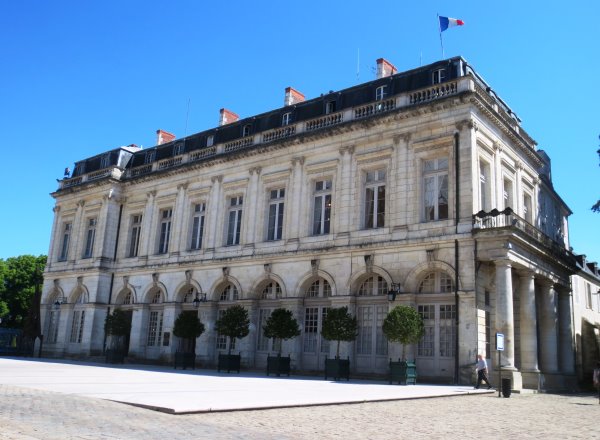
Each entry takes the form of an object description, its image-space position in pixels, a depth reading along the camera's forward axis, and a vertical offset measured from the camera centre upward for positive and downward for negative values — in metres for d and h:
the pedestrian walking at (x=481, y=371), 16.71 -0.38
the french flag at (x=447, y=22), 21.84 +12.37
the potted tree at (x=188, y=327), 24.09 +0.64
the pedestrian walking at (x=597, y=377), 17.85 -0.40
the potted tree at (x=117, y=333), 25.95 +0.23
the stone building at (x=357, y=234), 19.17 +4.50
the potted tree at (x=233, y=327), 21.80 +0.65
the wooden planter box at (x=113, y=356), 25.88 -0.78
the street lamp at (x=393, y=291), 19.38 +2.03
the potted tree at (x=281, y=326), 20.89 +0.76
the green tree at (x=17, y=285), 48.59 +3.97
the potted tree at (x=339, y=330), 18.98 +0.68
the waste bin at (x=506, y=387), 14.91 -0.72
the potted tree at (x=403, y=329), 17.56 +0.75
